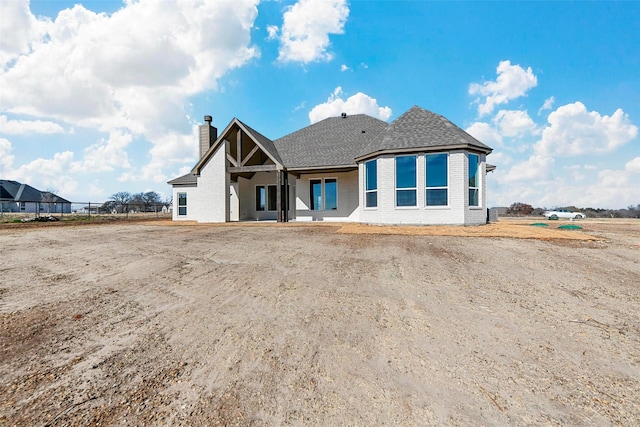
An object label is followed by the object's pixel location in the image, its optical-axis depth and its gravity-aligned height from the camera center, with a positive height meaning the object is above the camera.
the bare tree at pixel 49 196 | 50.28 +3.17
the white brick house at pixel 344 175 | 12.41 +2.12
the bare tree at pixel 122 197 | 59.69 +3.59
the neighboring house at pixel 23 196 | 46.22 +3.25
